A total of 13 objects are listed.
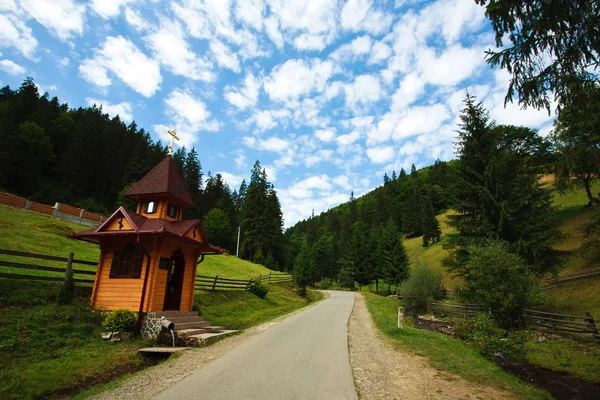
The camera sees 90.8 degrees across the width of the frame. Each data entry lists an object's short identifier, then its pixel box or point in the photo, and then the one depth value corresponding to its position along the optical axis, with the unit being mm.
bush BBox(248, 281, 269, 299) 25719
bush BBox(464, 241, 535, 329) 16203
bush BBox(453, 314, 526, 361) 11461
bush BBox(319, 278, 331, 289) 63688
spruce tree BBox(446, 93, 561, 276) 20578
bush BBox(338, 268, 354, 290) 60850
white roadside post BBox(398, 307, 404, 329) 15484
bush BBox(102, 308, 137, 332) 11823
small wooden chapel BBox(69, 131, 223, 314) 13375
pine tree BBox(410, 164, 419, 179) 159062
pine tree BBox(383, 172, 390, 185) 173950
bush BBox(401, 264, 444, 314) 28688
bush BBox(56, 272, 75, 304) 12086
